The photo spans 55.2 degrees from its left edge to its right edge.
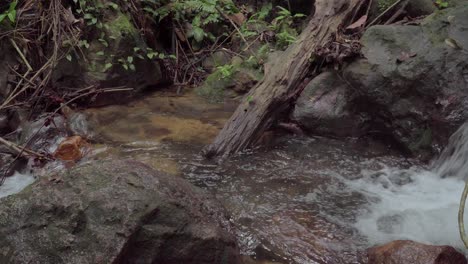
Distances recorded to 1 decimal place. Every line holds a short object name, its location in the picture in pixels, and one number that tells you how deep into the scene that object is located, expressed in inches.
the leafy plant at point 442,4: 210.1
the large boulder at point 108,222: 90.5
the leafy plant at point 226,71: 248.4
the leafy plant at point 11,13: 200.7
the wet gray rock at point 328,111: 191.2
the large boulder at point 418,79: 174.2
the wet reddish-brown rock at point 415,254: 105.6
